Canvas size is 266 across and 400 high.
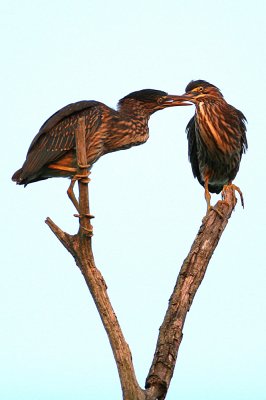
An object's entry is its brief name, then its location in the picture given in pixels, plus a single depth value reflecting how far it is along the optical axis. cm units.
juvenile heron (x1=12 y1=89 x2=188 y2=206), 1520
